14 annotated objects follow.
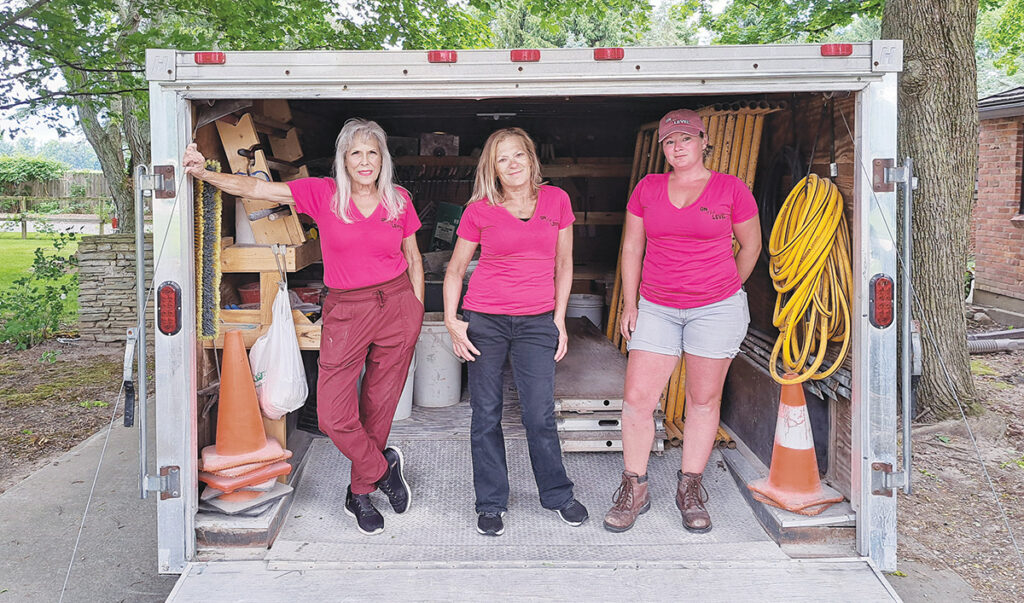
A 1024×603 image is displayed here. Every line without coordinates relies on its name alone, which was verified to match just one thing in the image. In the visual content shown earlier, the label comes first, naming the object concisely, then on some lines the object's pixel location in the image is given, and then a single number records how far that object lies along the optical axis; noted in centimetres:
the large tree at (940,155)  559
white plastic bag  373
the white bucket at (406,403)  496
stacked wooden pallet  449
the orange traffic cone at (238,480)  339
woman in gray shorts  339
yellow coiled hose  344
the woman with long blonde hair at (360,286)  346
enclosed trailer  303
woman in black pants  341
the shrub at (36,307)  942
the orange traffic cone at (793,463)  346
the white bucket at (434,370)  521
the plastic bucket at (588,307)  652
